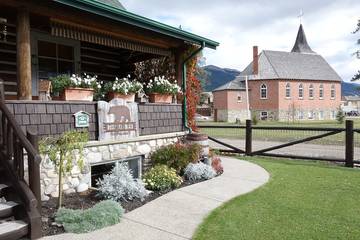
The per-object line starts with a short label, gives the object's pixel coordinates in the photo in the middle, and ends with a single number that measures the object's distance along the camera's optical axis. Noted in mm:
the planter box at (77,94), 6613
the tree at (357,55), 29009
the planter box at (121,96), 7438
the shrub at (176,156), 7941
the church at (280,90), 52031
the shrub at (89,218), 4598
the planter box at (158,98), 8500
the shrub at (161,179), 6895
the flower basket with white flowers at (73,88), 6602
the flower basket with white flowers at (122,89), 7382
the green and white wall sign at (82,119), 6621
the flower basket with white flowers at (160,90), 8492
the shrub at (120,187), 5910
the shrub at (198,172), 7746
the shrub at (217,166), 8557
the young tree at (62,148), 5316
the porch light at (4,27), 6888
